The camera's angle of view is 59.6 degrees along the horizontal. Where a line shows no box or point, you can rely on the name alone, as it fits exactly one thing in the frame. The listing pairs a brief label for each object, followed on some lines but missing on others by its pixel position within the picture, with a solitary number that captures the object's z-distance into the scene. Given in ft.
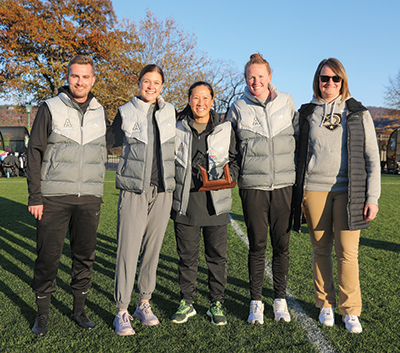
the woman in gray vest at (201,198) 9.72
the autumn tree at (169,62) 76.07
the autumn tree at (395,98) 125.90
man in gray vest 8.93
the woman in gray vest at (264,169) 9.71
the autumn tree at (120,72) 75.92
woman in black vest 9.31
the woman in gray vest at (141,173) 9.38
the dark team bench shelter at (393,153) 71.82
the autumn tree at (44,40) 78.64
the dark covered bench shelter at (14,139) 68.80
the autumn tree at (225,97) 113.63
